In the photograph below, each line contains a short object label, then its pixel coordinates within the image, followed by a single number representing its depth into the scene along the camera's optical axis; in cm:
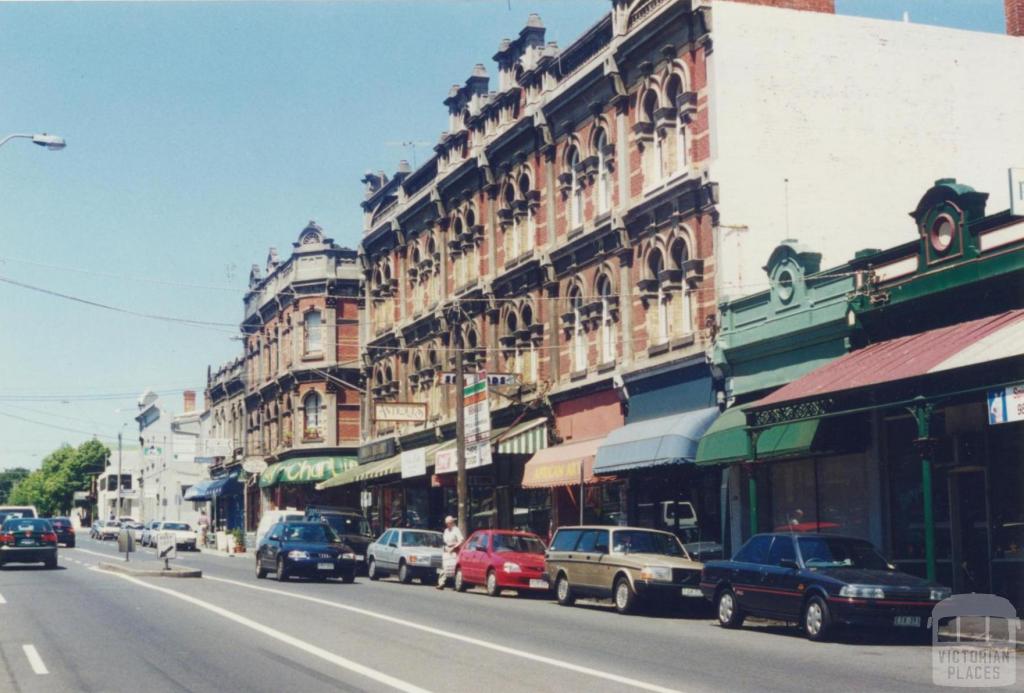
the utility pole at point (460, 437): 3500
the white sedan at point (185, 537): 6444
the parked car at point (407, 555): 3425
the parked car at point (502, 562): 2811
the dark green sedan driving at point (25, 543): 3606
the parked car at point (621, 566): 2234
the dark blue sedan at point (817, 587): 1714
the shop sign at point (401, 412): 4344
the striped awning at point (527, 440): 3694
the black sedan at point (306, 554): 3131
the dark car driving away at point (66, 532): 6269
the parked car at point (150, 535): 7081
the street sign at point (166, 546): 3388
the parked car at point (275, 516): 4725
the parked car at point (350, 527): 3944
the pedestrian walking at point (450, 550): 3175
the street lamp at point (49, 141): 2431
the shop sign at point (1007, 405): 1827
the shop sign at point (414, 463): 4281
